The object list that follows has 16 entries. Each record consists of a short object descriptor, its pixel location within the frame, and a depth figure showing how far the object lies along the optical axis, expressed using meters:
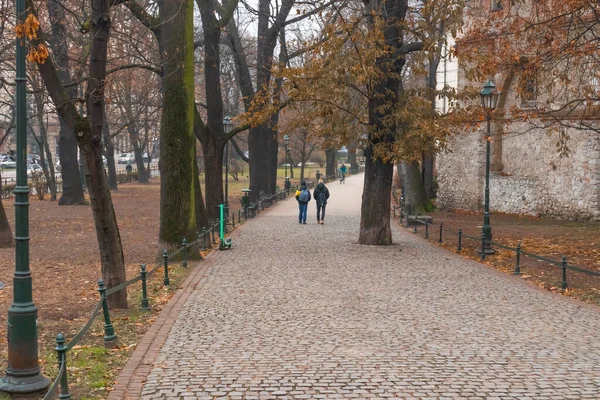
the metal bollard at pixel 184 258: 16.28
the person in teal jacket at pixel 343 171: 66.33
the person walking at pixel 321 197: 28.36
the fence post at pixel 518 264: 15.57
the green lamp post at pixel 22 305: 6.68
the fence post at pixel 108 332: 8.80
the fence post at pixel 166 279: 13.41
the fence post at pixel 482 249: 18.64
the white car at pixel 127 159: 102.81
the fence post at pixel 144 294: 11.12
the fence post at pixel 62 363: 6.12
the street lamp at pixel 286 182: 47.82
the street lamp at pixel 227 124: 25.42
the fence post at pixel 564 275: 13.31
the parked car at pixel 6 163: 84.60
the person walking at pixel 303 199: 27.45
